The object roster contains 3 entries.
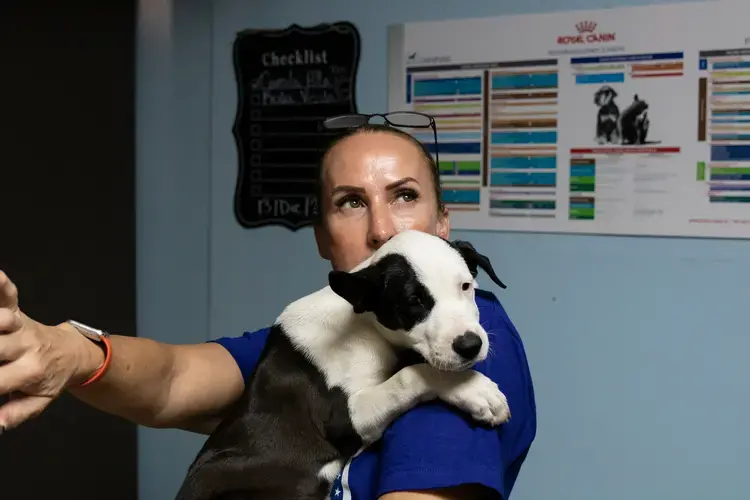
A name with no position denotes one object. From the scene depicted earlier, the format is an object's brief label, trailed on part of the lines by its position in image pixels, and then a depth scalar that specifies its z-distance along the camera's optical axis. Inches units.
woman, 36.4
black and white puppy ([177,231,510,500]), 39.8
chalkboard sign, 99.5
